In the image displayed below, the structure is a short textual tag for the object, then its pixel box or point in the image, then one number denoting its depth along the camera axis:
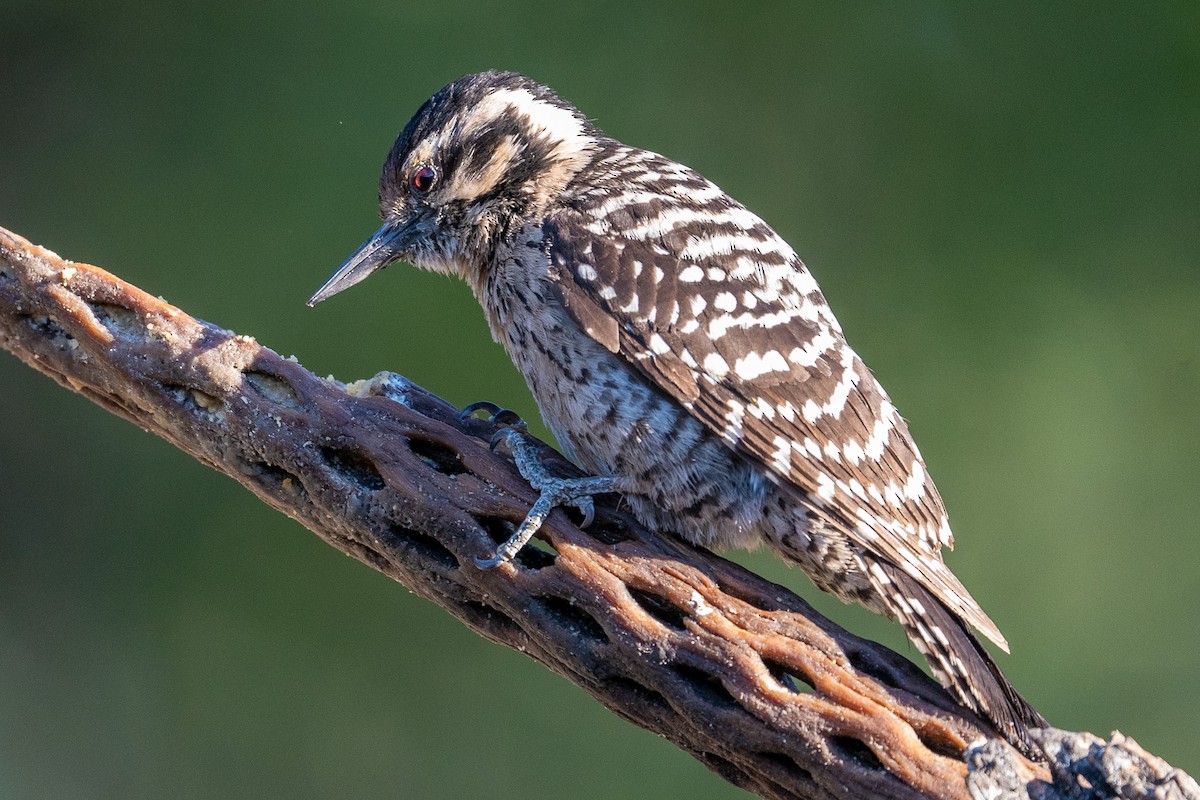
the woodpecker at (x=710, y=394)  2.95
